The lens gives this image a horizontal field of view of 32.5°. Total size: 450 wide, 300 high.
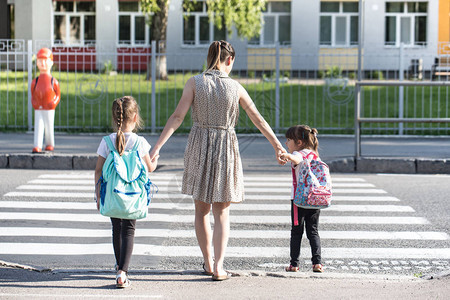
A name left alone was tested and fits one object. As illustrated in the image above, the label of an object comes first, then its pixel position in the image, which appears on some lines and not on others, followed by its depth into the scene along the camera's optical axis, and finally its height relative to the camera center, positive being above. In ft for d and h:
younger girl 19.63 -3.46
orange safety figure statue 41.37 -0.73
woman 18.51 -1.55
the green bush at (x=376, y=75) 60.28 +0.42
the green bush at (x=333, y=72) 56.75 +0.53
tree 78.59 +7.15
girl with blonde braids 17.80 -1.65
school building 116.67 +8.69
